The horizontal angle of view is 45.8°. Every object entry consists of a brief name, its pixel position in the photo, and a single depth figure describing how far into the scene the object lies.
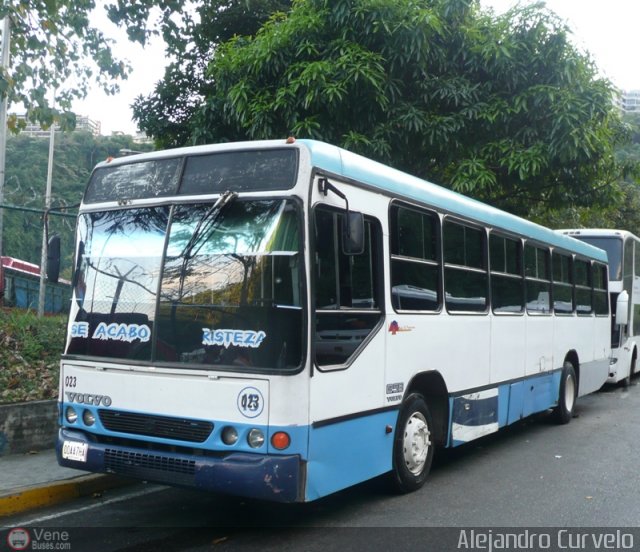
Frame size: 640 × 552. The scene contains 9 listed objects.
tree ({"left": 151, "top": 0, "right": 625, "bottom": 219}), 11.56
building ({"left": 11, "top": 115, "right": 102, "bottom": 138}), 49.22
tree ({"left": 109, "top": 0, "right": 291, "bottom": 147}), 15.83
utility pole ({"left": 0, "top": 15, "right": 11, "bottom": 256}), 9.01
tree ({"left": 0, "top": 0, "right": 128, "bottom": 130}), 9.09
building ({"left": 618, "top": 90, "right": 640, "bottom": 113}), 156.12
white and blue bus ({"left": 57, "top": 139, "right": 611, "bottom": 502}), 5.17
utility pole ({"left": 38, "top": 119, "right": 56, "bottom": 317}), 6.72
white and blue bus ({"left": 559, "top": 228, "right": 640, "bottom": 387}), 16.19
